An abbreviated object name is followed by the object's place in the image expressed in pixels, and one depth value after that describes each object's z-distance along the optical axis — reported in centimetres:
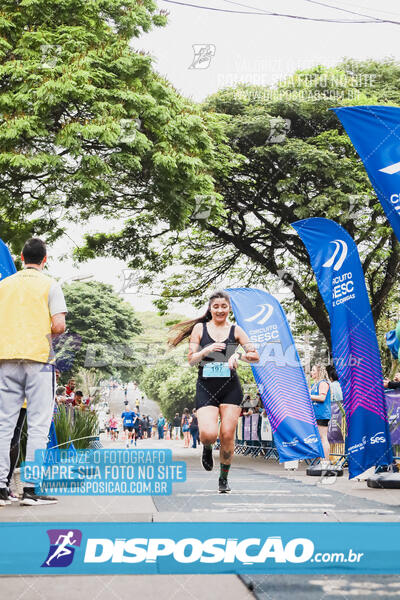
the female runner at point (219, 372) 638
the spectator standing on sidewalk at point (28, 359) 520
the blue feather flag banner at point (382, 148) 613
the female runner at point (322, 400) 1141
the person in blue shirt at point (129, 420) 2141
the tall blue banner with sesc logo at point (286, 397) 1110
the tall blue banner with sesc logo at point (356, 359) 801
